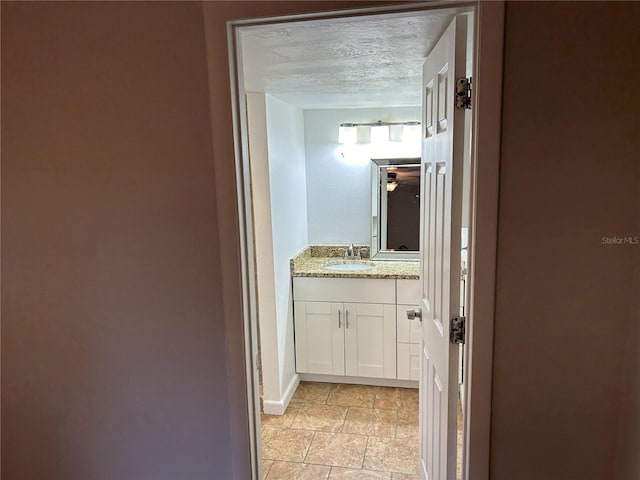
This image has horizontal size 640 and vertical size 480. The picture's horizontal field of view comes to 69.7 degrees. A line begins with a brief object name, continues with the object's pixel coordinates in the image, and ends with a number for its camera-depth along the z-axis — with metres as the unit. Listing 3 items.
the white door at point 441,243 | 1.38
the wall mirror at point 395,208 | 3.50
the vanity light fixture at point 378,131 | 3.38
